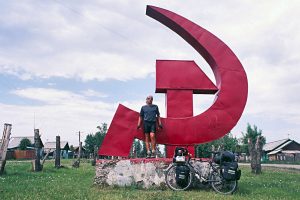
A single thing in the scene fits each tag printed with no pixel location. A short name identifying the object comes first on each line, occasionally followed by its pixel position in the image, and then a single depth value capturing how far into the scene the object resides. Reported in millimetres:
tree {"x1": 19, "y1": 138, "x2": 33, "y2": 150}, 68188
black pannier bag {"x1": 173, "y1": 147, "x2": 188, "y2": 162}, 10234
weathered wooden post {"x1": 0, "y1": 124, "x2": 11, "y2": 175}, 16031
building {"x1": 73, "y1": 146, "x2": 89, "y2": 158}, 85481
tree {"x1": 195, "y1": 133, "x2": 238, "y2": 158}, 61453
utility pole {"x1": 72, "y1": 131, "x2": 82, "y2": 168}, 26883
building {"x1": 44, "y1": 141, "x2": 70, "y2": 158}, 80081
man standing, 10766
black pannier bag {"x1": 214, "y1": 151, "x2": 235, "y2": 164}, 9984
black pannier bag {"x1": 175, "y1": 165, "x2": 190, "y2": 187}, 9953
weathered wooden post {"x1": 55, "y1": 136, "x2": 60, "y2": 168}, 23812
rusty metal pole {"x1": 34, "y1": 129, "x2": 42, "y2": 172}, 19398
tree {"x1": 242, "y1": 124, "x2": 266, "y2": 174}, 19656
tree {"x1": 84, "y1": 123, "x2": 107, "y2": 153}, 76812
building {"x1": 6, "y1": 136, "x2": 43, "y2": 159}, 60288
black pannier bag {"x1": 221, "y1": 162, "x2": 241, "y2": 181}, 9641
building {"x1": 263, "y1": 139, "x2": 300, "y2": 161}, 63334
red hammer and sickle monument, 11039
